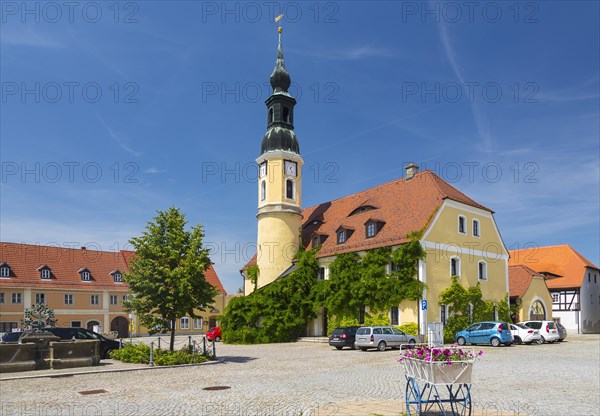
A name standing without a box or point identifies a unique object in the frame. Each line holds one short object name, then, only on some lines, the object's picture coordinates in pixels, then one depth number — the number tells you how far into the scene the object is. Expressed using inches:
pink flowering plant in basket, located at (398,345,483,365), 337.1
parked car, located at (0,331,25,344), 966.5
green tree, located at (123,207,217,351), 864.3
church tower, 1710.1
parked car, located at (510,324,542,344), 1275.8
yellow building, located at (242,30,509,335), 1365.7
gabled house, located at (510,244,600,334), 2000.5
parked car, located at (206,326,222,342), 1539.4
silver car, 1119.0
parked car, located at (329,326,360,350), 1169.4
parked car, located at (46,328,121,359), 952.9
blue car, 1208.2
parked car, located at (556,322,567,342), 1358.3
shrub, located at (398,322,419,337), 1284.4
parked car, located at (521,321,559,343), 1306.6
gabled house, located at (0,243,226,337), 1959.9
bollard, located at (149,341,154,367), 806.5
